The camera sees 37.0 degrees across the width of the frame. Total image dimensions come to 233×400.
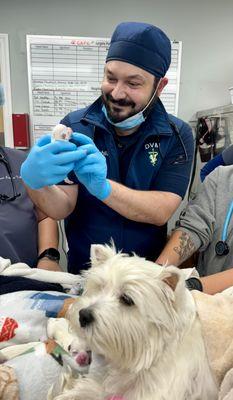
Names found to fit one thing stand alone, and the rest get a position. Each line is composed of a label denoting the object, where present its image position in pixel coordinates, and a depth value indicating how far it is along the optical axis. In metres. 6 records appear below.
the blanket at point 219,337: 0.80
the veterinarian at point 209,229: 1.46
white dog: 0.80
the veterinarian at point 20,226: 1.42
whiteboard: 2.65
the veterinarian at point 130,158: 1.31
